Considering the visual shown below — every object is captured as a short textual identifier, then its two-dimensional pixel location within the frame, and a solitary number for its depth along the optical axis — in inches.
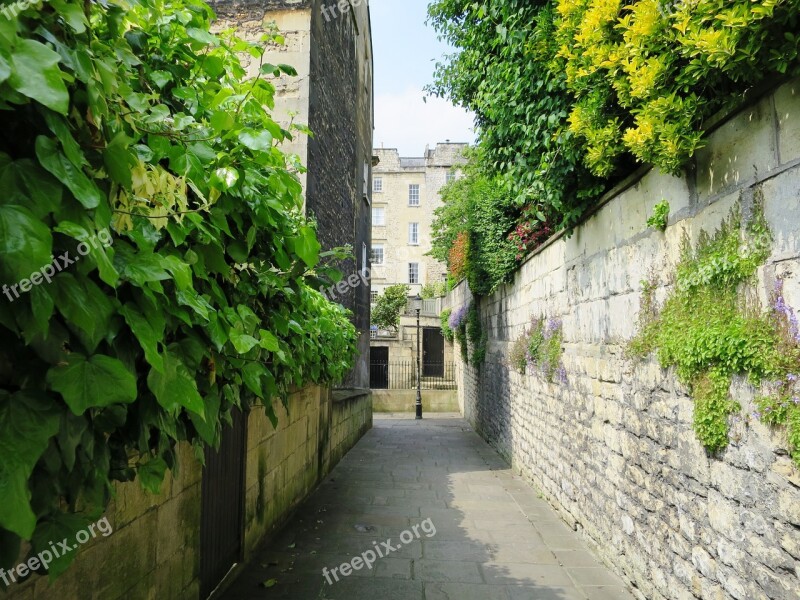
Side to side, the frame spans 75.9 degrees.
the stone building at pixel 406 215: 1465.3
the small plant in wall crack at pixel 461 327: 584.4
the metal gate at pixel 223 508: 138.1
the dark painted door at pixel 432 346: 978.7
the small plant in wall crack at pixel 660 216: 134.2
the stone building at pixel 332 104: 327.6
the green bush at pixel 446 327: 753.0
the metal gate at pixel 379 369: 901.2
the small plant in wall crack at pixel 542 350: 235.6
